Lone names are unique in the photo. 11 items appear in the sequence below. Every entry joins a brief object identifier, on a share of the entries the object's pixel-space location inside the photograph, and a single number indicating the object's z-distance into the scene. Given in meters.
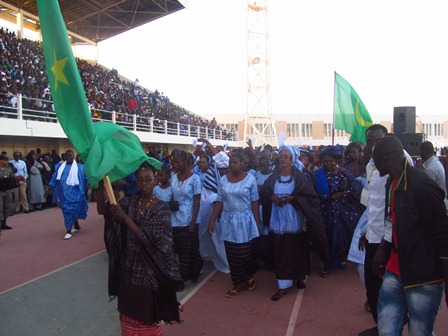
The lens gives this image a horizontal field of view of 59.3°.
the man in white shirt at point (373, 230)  3.15
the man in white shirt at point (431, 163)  5.91
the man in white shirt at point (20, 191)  10.56
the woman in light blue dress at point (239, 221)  4.68
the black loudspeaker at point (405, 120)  7.55
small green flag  7.51
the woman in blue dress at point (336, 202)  5.20
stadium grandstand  13.41
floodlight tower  41.97
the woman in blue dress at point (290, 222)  4.59
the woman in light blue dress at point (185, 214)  4.83
